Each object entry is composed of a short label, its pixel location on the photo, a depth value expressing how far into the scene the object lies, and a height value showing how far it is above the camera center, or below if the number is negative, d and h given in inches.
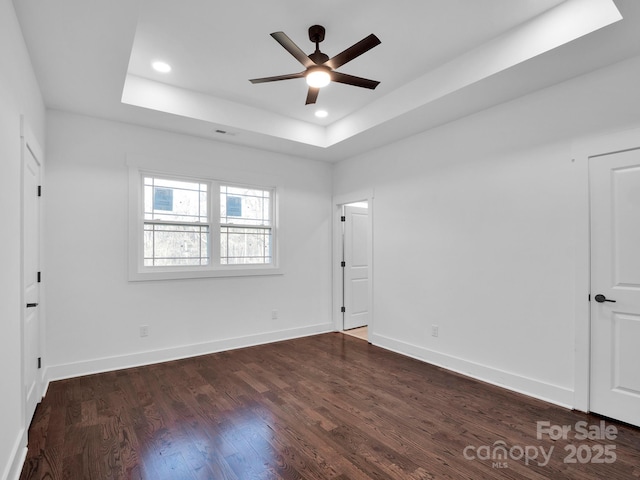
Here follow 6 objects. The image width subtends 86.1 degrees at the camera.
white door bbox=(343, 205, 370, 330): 219.6 -18.5
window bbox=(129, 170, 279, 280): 160.9 +5.5
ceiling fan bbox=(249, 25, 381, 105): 93.0 +52.0
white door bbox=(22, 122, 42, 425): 91.6 -9.5
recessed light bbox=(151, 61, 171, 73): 126.4 +64.9
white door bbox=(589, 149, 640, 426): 100.3 -14.1
